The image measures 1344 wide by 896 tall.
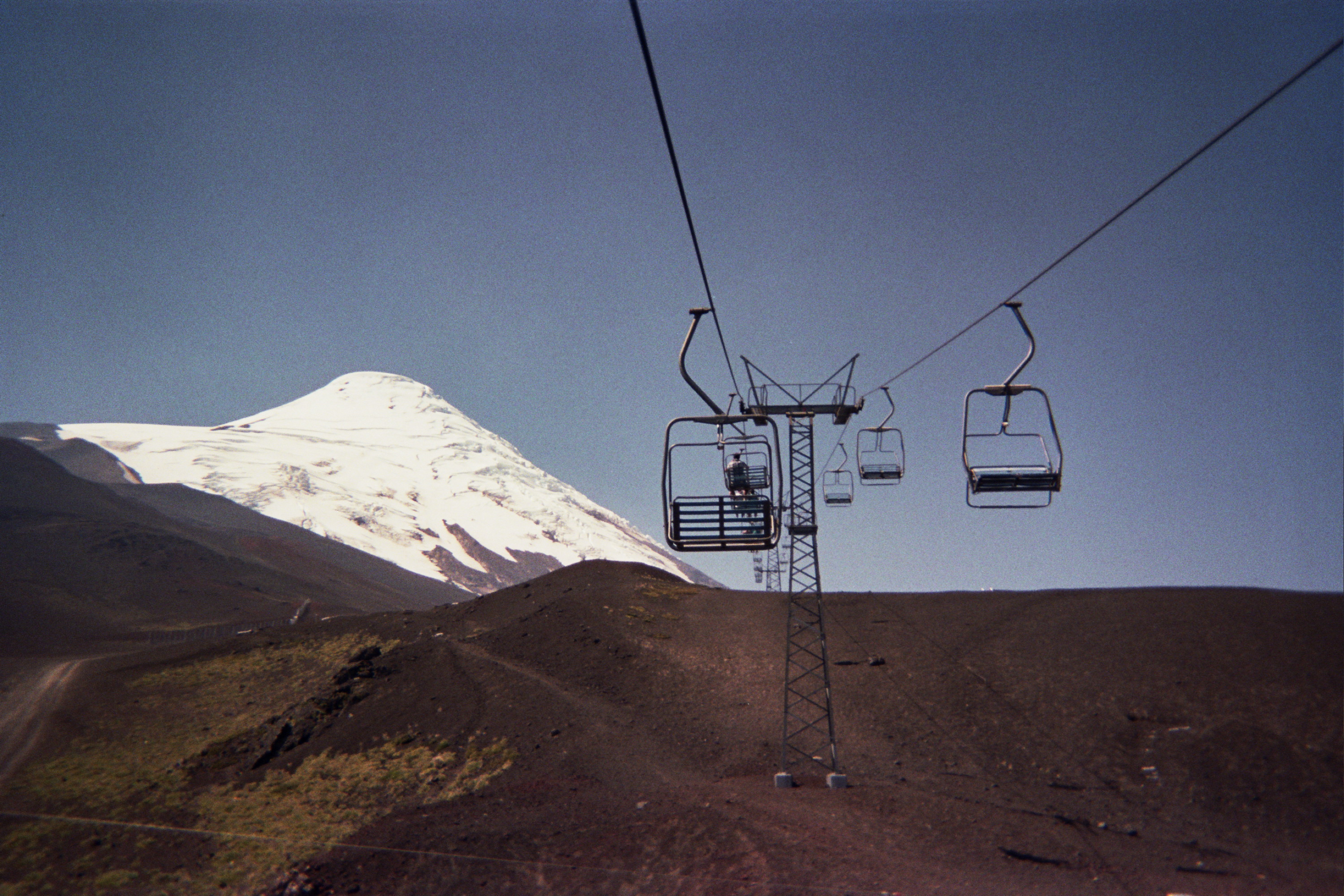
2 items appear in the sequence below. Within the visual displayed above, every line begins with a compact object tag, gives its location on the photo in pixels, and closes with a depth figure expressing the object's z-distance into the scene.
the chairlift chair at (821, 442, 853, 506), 26.92
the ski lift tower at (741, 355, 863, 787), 17.72
